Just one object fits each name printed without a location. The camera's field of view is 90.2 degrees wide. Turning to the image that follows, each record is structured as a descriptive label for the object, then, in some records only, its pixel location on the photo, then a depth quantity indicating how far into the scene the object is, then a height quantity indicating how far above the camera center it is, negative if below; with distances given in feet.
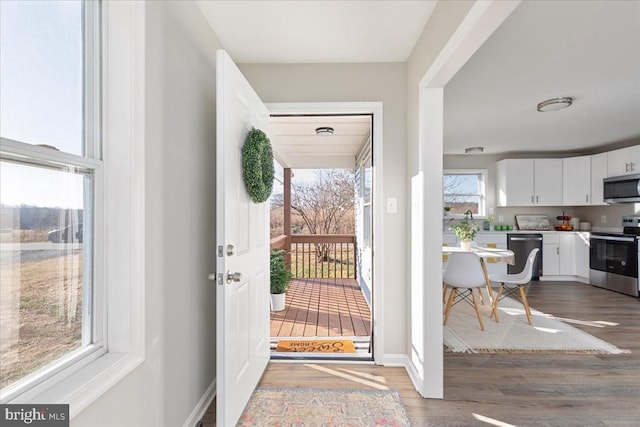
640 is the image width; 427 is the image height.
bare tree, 26.99 +1.02
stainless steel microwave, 16.11 +1.33
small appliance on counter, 20.15 -0.77
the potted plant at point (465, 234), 12.45 -0.78
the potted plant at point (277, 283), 13.41 -2.90
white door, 5.52 -0.81
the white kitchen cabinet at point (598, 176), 18.24 +2.22
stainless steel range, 15.80 -2.35
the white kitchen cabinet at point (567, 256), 19.39 -2.56
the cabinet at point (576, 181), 19.10 +2.02
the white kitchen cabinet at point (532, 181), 19.86 +2.06
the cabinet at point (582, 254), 18.75 -2.40
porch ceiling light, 13.32 +3.53
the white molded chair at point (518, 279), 11.66 -2.44
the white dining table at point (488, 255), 11.30 -1.46
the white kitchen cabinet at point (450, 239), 19.35 -1.53
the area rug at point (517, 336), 9.62 -4.05
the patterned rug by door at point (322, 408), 6.18 -4.02
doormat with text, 9.36 -4.00
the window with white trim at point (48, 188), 2.89 +0.27
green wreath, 6.47 +1.05
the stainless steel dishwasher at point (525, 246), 19.30 -1.94
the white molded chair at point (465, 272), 10.85 -1.99
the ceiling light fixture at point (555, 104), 11.12 +3.93
